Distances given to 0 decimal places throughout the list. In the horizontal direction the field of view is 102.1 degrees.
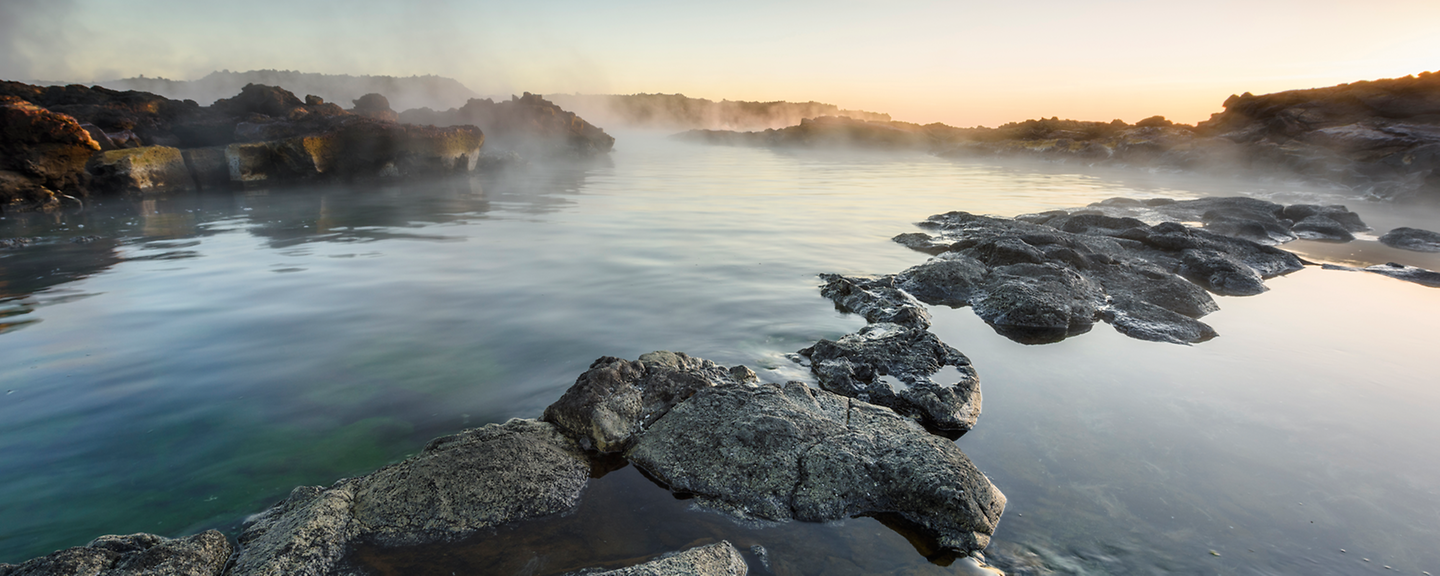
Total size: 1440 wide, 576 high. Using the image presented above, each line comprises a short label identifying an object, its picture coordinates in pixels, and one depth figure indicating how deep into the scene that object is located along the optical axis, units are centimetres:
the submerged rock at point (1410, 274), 855
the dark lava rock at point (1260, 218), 1229
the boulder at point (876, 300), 606
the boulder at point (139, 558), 232
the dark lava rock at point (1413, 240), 1120
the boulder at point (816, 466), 297
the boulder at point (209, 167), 1844
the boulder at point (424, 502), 259
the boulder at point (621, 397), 365
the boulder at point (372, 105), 3156
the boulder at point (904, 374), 410
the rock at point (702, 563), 248
